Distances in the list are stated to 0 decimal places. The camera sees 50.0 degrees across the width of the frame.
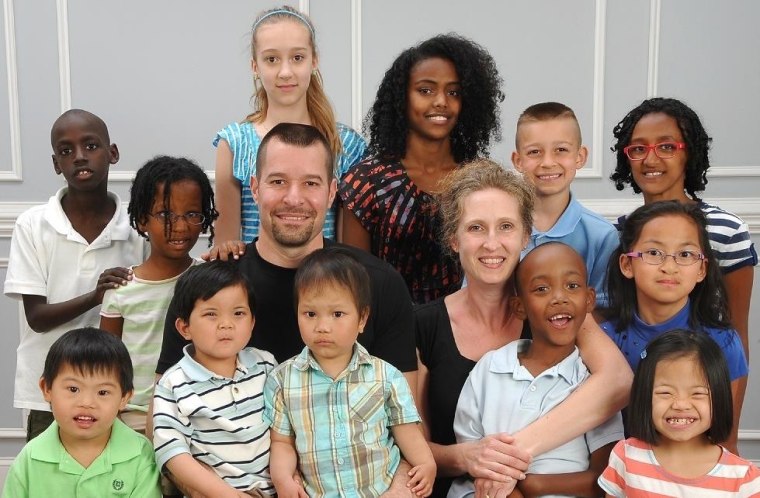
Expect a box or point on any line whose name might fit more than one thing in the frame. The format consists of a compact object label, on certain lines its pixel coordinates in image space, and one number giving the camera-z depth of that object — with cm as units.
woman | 208
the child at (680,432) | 185
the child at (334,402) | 196
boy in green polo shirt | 191
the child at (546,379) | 204
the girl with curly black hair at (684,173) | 240
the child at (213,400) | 192
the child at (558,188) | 248
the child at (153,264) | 237
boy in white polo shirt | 260
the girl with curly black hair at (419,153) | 264
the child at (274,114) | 266
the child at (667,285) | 216
